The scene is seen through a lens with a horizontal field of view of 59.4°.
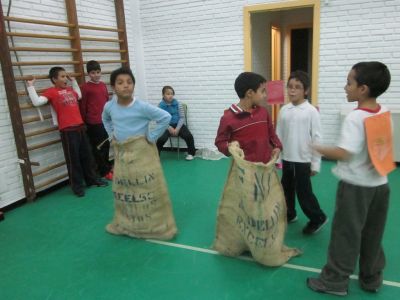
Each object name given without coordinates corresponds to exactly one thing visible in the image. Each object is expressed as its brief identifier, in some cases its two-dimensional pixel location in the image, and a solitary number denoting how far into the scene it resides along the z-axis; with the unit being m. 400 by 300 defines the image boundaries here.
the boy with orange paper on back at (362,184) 1.69
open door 6.65
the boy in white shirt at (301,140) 2.49
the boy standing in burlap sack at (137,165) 2.66
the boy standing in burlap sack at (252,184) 2.15
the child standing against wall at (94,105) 4.23
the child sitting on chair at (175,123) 5.16
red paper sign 3.78
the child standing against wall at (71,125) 3.79
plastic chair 5.46
